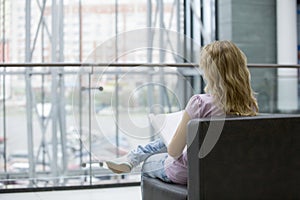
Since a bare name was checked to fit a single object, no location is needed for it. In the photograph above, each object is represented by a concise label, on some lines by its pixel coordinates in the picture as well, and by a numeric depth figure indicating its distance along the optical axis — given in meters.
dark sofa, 1.83
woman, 1.89
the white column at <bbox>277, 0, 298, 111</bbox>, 6.30
